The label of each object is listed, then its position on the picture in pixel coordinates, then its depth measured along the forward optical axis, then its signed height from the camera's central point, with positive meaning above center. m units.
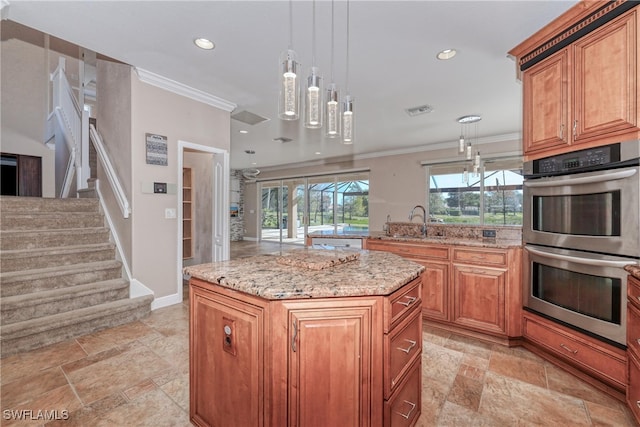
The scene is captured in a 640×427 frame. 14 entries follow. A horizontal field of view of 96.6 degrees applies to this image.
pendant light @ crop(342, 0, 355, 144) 1.80 +0.60
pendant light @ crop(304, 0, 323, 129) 1.58 +0.64
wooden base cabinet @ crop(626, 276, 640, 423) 1.56 -0.76
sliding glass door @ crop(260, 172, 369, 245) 8.10 +0.21
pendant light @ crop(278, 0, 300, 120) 1.49 +0.67
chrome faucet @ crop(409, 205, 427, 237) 3.50 -0.21
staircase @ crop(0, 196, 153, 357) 2.43 -0.64
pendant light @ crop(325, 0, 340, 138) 1.76 +0.63
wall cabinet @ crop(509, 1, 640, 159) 1.76 +0.93
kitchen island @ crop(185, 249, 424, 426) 1.14 -0.56
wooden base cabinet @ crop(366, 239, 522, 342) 2.52 -0.71
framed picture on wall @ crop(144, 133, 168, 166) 3.19 +0.72
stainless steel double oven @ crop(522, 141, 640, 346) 1.79 -0.16
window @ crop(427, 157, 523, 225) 5.67 +0.42
